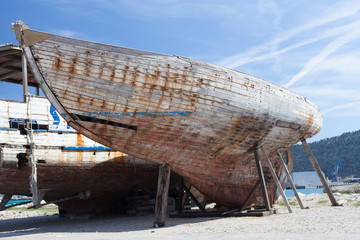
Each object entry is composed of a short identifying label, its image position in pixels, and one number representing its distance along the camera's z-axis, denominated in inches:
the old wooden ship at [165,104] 309.7
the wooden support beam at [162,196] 371.9
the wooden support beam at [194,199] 441.2
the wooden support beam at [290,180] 465.2
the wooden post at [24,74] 461.3
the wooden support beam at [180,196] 449.7
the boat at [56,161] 452.1
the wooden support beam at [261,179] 408.5
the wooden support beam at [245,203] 417.7
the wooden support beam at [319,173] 475.9
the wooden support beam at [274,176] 420.5
